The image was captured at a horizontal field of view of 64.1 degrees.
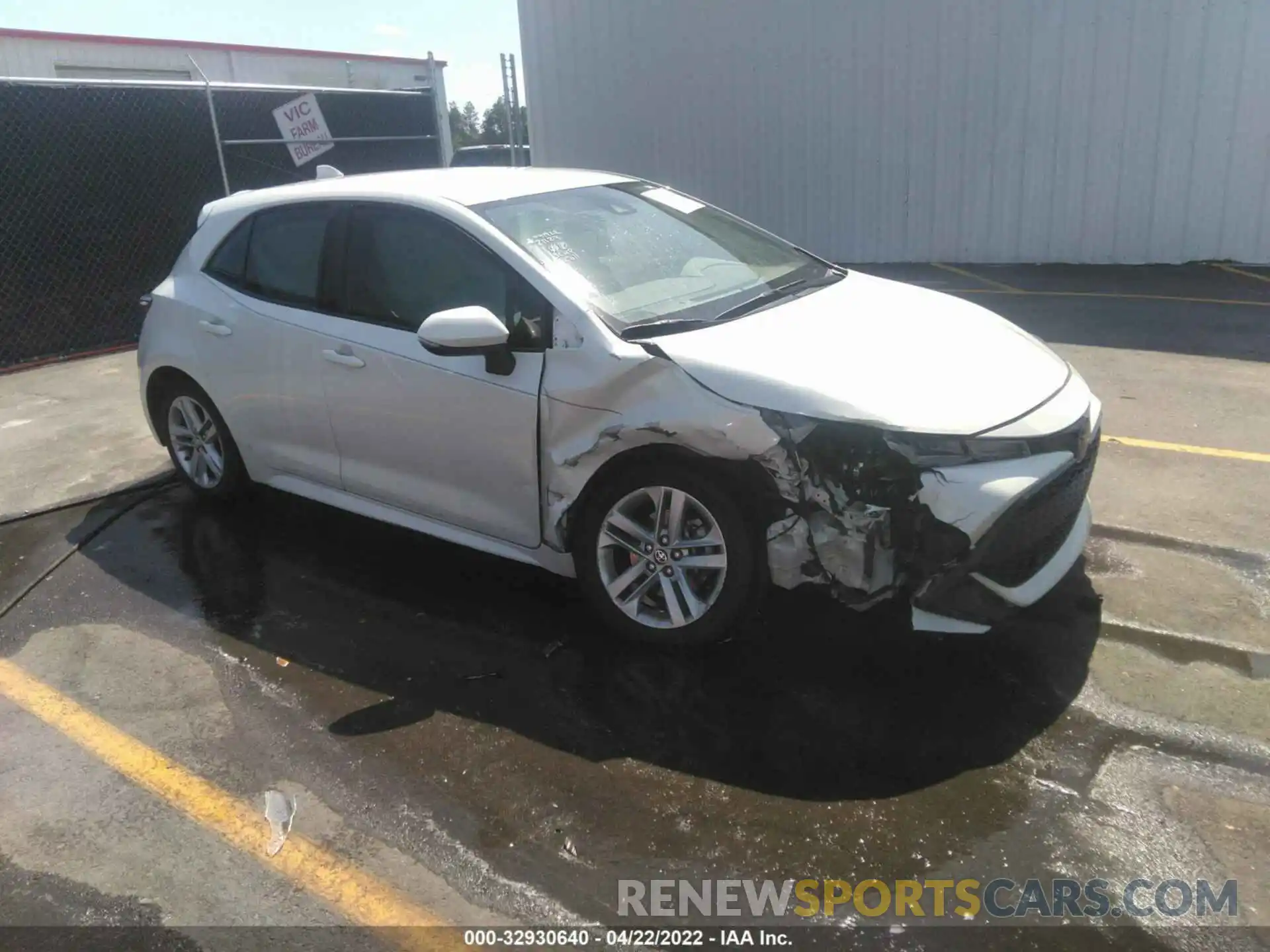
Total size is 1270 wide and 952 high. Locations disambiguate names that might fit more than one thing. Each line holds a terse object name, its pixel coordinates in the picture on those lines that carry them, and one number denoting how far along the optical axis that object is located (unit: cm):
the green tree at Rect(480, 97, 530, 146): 4001
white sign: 1097
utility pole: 1275
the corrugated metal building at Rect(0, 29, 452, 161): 2161
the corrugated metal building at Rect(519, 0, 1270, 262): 1113
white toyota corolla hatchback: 322
